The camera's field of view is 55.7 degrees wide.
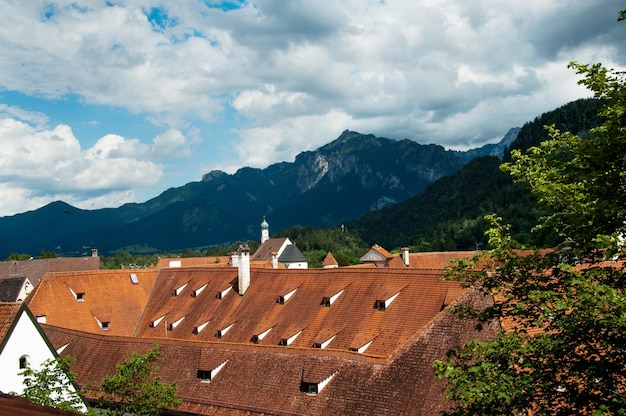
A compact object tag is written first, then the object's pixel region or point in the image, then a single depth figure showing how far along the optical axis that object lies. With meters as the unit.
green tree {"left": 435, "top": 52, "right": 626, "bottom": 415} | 12.16
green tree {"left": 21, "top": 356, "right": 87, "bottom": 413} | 18.38
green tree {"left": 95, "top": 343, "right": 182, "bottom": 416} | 20.78
